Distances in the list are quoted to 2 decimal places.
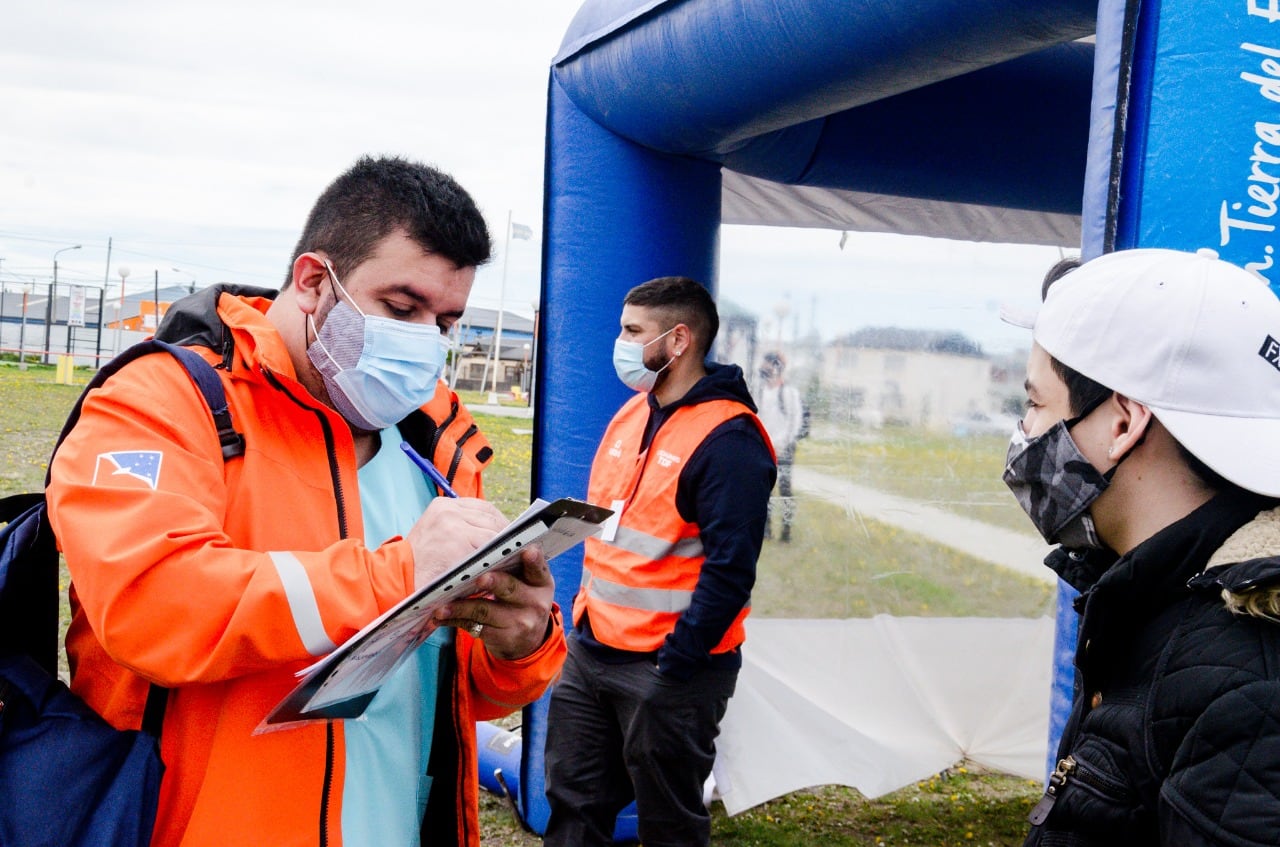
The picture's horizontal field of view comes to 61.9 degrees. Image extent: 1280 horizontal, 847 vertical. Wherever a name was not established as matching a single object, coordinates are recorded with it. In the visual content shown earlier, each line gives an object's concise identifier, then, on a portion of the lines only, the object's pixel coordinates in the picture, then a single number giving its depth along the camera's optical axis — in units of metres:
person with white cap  1.08
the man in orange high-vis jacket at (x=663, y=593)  3.20
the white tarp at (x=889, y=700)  4.65
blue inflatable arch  1.78
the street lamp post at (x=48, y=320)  30.58
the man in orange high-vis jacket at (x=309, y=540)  1.23
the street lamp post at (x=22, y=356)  27.62
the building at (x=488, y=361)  36.00
